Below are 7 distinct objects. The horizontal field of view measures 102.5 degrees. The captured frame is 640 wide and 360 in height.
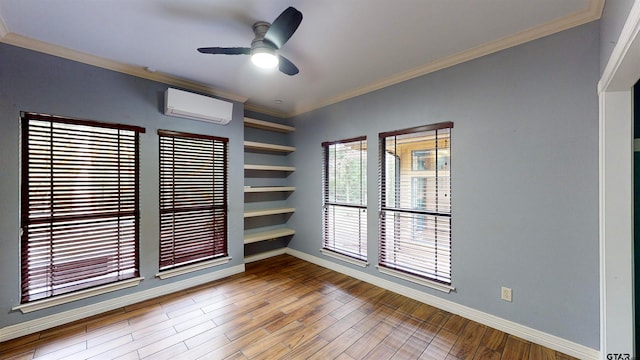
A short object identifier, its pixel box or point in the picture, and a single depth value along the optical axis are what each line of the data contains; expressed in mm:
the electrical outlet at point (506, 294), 2285
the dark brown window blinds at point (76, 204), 2326
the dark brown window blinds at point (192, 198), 3098
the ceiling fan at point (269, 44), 1719
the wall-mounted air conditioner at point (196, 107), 2960
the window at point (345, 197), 3559
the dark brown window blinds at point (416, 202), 2727
